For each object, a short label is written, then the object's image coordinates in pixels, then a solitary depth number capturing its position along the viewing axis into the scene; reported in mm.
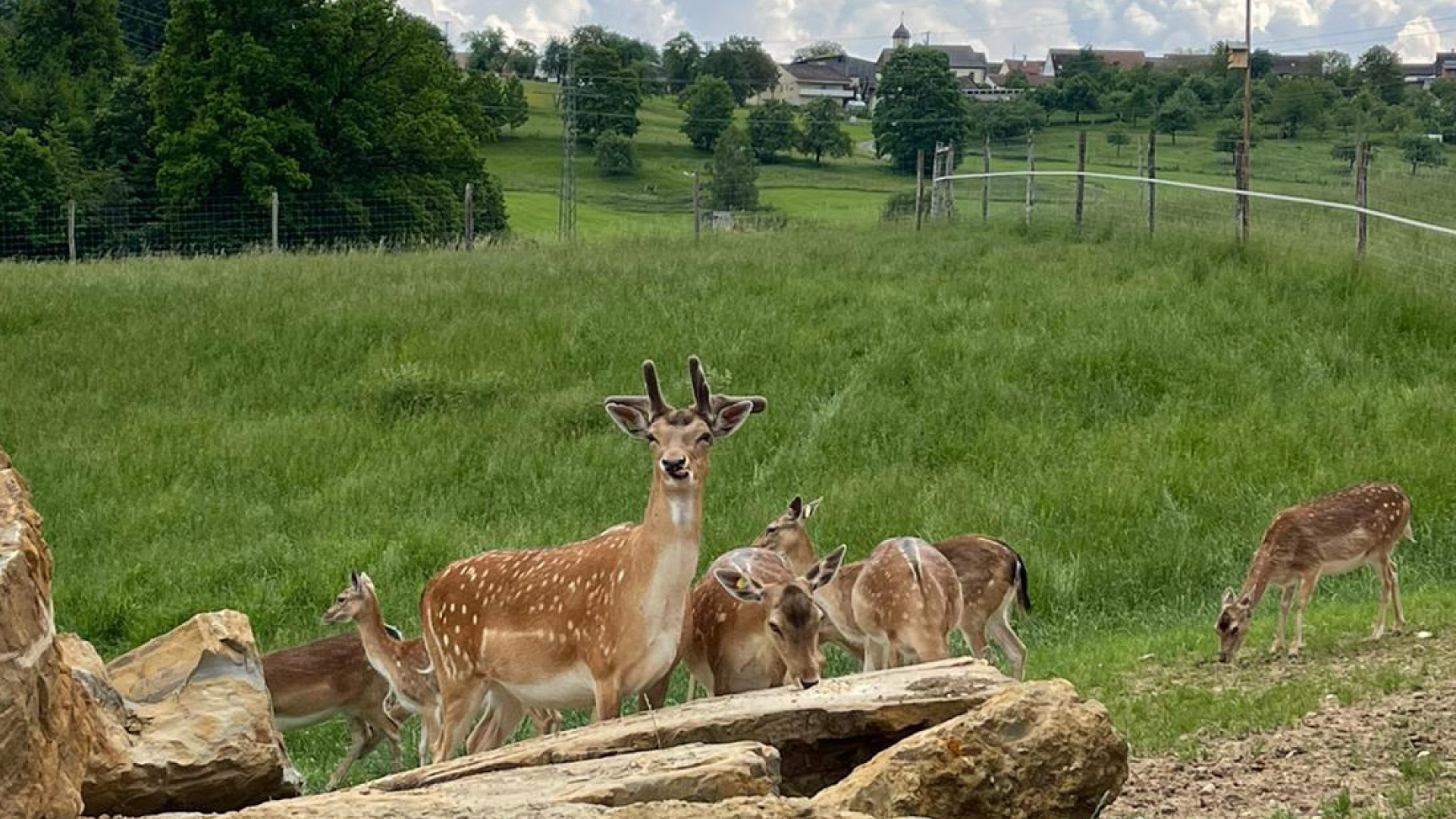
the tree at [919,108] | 67375
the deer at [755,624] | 8742
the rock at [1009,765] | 6785
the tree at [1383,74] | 57156
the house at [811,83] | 132250
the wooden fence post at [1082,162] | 29750
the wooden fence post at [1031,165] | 31578
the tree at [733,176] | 58250
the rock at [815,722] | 7449
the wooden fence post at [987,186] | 34125
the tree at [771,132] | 80625
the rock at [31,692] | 5695
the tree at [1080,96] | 61069
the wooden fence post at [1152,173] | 27609
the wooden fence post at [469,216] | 34000
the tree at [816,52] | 159375
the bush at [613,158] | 78875
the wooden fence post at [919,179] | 34094
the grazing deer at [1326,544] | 11852
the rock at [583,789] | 5789
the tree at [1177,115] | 52000
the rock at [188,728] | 7449
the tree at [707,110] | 86812
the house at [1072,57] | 89175
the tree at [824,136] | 79125
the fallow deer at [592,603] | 8359
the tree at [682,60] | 120500
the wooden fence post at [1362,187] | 22750
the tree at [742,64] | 122312
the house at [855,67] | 151125
